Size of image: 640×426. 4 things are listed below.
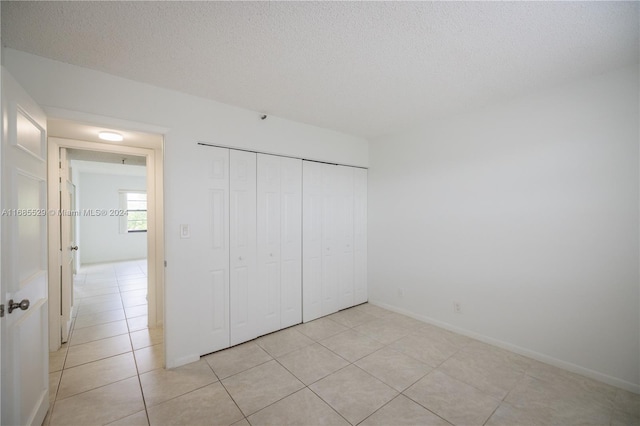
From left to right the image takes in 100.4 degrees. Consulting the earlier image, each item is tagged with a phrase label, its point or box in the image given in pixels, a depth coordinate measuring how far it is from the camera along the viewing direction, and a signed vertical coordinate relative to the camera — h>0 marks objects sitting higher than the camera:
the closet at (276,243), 2.74 -0.36
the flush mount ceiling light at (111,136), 2.57 +0.78
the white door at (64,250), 2.97 -0.39
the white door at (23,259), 1.40 -0.26
